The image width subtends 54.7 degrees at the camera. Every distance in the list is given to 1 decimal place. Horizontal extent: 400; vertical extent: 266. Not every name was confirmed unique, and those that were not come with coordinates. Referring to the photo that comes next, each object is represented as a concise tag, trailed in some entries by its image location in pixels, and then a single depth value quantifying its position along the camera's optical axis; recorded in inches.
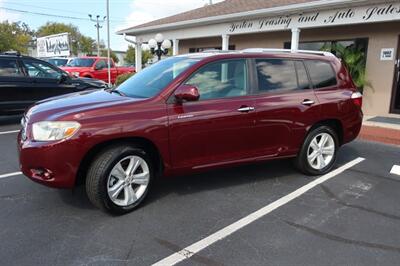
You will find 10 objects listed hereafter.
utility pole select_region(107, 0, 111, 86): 1048.6
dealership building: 397.7
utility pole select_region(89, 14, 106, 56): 2576.8
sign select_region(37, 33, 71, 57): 1343.5
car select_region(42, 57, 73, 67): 918.4
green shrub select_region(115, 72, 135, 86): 711.6
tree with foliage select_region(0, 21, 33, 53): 2223.2
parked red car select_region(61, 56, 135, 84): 780.7
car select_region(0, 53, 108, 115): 355.6
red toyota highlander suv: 150.3
